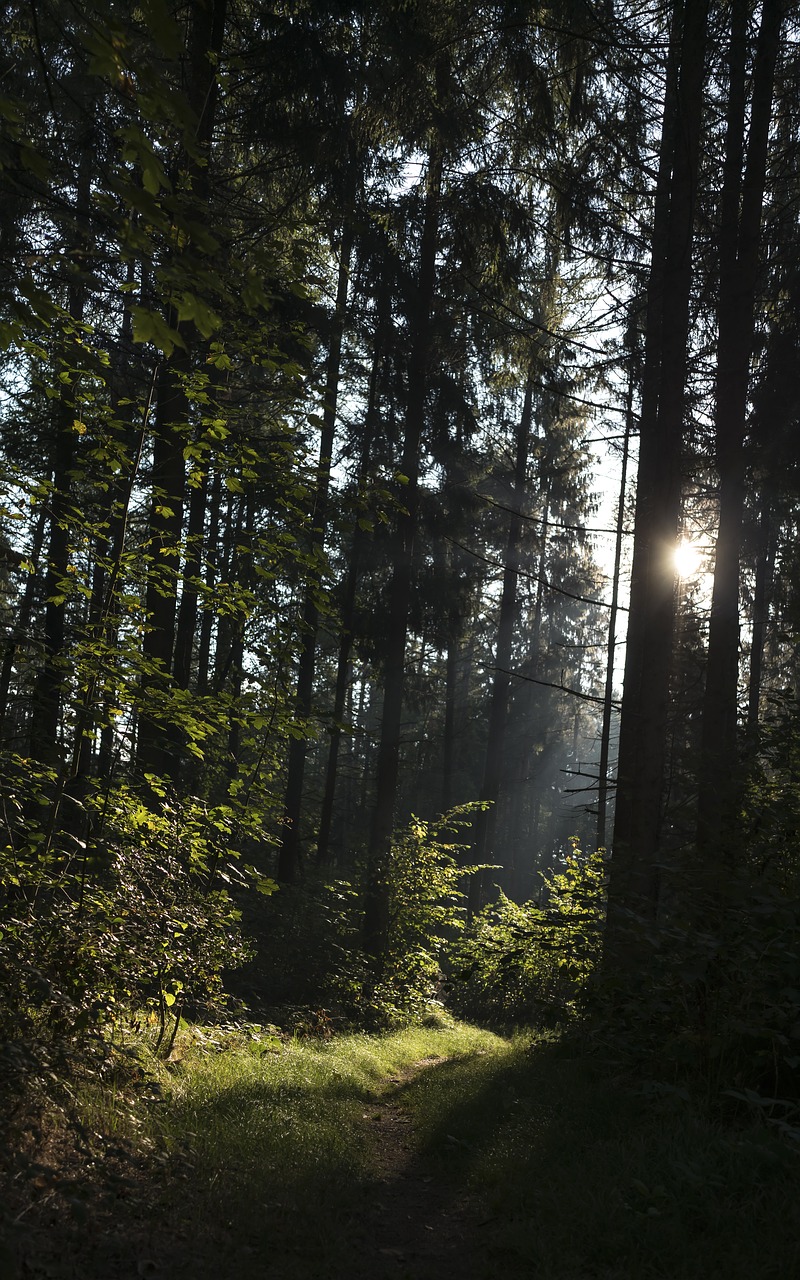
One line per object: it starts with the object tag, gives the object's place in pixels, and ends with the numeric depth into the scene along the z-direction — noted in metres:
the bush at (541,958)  6.79
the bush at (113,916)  4.91
